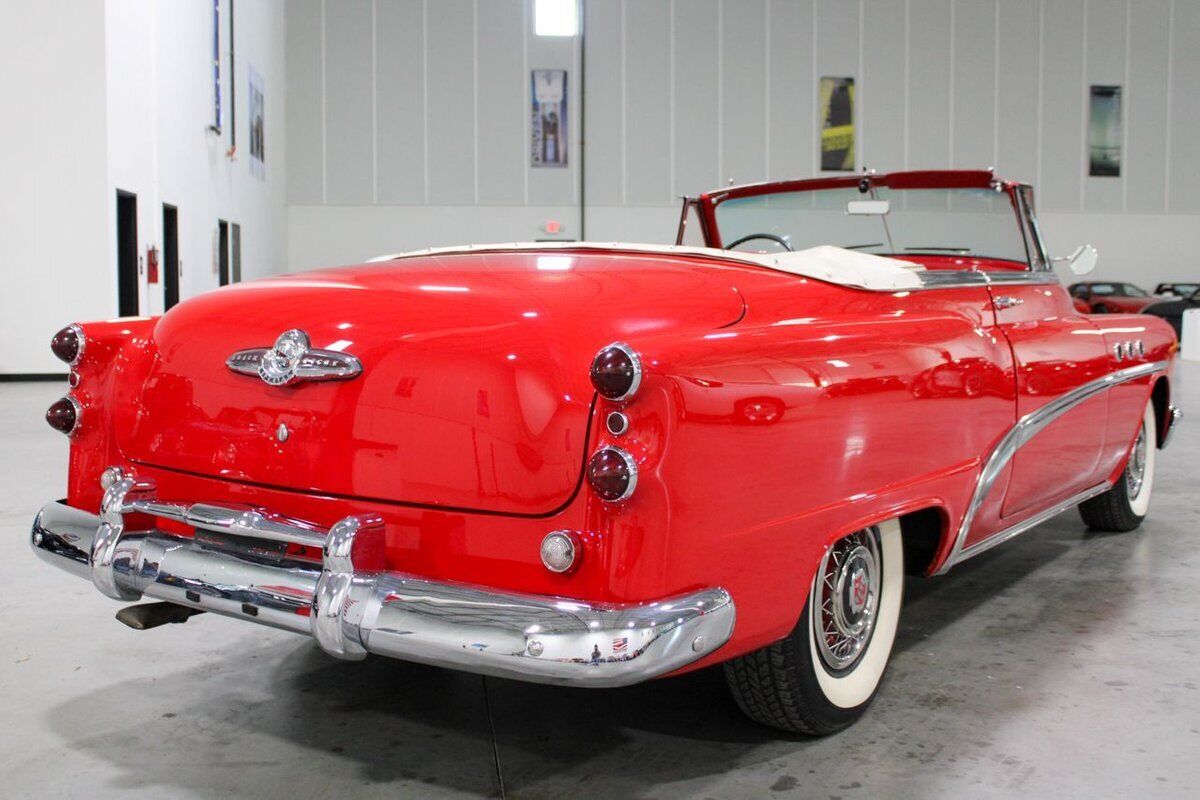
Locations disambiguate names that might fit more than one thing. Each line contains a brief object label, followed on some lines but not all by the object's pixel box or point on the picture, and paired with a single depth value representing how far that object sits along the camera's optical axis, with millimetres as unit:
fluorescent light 20219
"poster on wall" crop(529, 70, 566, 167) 20234
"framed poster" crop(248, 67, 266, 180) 17344
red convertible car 1942
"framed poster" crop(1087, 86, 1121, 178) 21000
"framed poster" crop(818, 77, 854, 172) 20656
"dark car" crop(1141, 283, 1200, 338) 18152
